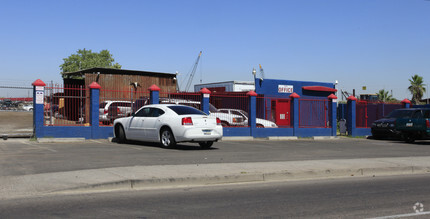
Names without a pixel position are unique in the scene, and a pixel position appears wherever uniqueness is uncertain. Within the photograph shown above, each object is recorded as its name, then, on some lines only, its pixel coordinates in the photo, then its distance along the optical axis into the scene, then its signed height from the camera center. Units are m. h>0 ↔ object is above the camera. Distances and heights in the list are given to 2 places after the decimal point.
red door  25.92 +0.05
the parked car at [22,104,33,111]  19.26 +0.41
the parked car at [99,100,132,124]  19.84 +0.26
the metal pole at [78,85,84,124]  18.66 +0.26
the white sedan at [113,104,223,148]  14.94 -0.36
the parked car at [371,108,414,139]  23.54 -0.59
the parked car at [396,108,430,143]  21.61 -0.58
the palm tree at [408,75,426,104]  60.91 +3.60
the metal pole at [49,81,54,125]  17.86 +0.41
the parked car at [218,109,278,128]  22.78 +0.10
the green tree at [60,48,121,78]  71.19 +9.07
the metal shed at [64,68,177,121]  30.70 +2.71
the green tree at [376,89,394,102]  67.40 +2.81
